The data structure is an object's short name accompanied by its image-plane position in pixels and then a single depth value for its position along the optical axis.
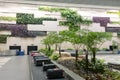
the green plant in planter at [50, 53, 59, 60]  5.61
